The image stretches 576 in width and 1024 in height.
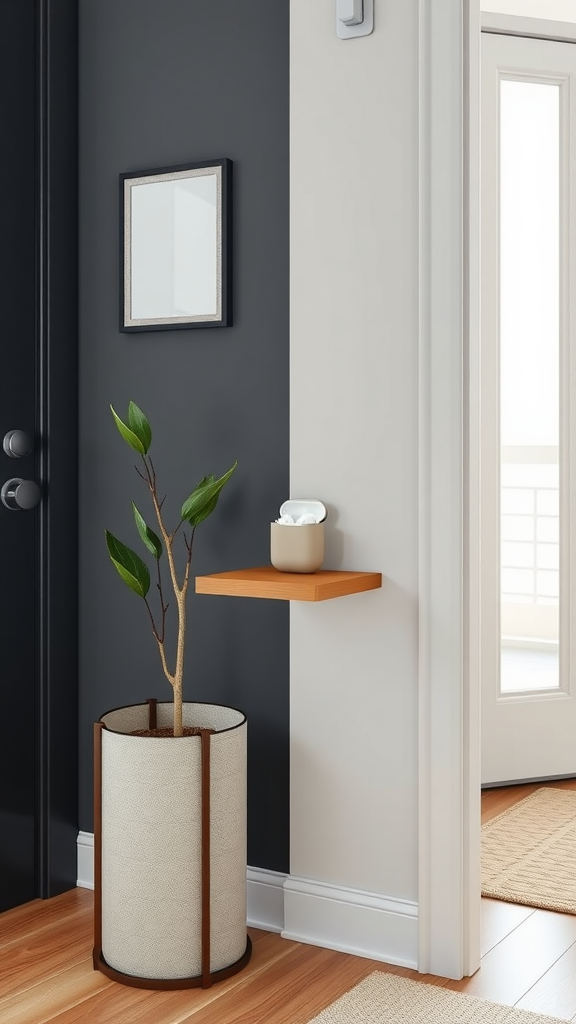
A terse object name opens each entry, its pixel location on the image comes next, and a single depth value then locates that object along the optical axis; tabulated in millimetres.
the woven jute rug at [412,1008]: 1833
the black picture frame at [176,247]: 2262
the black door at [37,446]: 2334
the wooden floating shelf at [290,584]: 1898
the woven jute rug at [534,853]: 2398
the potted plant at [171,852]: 1961
